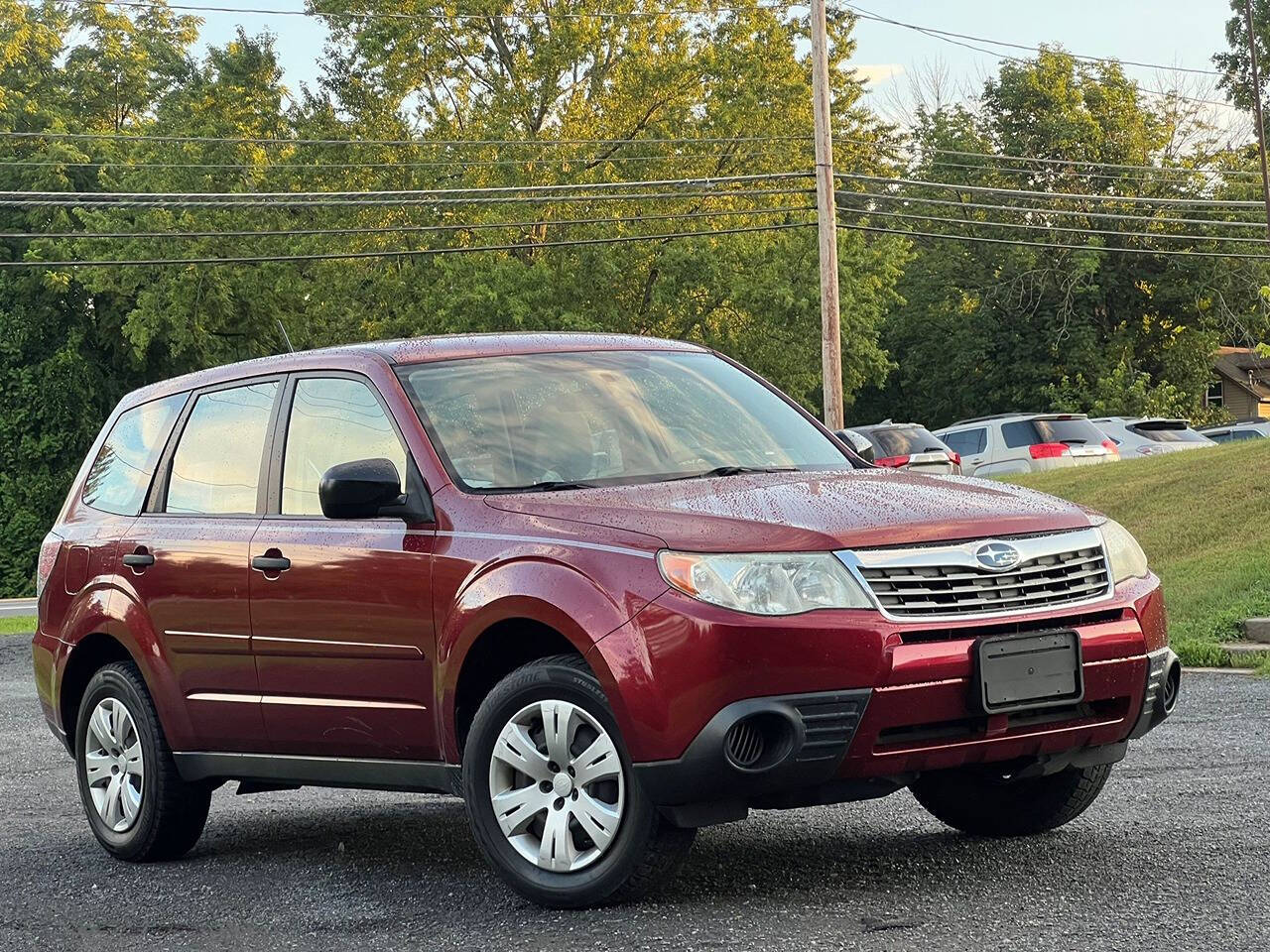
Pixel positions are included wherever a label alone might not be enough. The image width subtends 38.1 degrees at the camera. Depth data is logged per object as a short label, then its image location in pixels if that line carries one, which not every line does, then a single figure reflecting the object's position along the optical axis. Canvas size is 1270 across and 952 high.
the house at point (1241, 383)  73.38
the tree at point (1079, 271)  52.56
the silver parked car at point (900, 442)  23.50
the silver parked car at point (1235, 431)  37.34
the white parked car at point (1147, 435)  31.98
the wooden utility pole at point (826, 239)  28.00
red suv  5.05
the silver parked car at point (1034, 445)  29.22
